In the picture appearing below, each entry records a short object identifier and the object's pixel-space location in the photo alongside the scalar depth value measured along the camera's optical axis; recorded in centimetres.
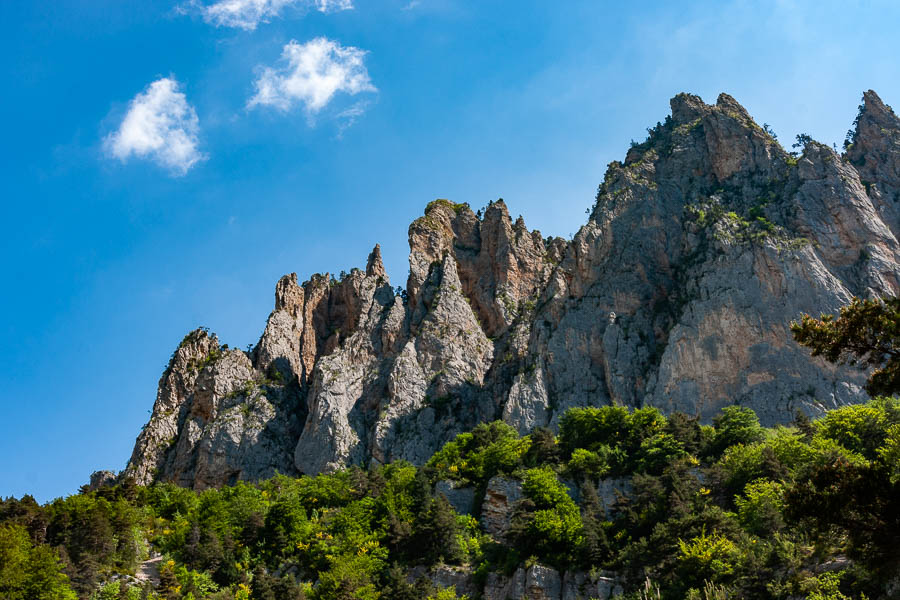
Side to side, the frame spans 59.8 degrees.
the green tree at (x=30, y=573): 4553
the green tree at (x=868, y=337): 2123
